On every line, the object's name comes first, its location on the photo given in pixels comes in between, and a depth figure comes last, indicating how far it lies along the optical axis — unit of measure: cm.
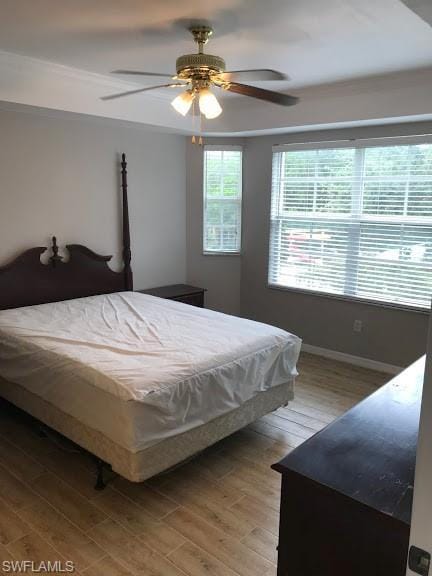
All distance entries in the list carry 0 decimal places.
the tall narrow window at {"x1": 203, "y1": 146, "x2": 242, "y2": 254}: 494
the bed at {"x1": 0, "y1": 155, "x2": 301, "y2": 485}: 225
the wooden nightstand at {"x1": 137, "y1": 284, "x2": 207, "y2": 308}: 454
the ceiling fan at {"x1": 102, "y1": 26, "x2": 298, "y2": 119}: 228
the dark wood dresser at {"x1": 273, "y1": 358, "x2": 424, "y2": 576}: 106
